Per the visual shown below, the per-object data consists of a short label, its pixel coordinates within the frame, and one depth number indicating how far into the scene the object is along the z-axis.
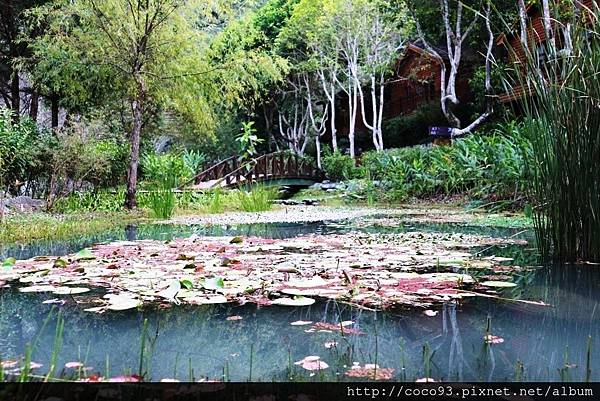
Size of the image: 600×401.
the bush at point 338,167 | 17.28
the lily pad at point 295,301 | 1.90
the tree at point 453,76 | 11.73
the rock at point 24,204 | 6.57
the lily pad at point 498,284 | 2.21
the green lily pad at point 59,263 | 2.64
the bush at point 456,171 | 7.58
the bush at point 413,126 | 18.17
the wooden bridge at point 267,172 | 14.92
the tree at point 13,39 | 11.36
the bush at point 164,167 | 12.30
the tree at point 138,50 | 8.12
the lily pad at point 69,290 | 2.12
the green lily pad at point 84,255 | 2.91
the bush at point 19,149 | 7.44
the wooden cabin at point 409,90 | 18.86
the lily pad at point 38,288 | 2.19
